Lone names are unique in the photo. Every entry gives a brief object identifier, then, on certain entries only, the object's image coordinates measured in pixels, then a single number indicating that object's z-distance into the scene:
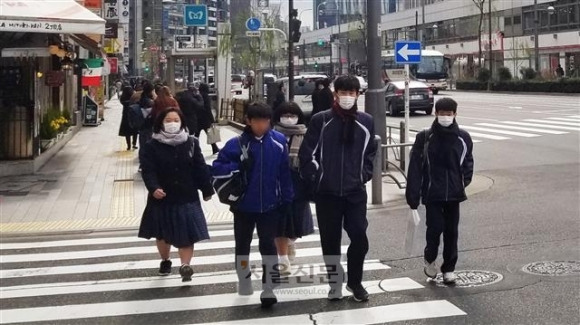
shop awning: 12.84
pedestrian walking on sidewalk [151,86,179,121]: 9.64
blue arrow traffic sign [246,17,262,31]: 29.23
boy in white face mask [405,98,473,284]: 6.30
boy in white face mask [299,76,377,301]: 5.73
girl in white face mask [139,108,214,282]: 6.57
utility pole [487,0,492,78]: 57.91
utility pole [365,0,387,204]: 12.05
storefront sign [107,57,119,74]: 40.06
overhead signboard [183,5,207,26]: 26.91
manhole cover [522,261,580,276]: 6.72
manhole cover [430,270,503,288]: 6.44
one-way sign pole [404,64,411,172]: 13.87
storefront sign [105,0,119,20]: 30.12
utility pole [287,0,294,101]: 22.89
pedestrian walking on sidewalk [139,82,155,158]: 14.25
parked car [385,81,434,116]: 30.28
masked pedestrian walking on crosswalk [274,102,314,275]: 6.57
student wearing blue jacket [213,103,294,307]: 5.85
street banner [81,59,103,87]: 26.16
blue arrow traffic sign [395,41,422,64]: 14.13
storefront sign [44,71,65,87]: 19.12
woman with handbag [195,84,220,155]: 17.02
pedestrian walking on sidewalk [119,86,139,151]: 18.36
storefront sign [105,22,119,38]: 28.90
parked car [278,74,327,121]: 26.10
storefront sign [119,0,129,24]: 38.69
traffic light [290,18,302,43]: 23.17
